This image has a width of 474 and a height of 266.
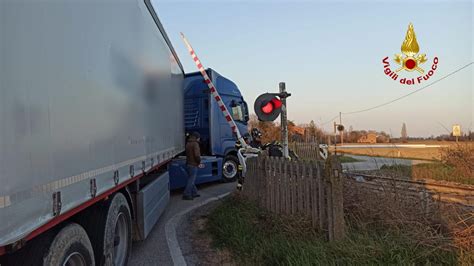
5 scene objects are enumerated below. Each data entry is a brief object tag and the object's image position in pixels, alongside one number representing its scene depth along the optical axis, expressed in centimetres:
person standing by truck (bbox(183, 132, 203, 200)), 1024
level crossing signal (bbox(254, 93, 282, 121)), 724
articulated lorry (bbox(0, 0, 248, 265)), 213
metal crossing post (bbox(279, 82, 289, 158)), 728
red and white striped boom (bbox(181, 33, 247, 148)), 1150
